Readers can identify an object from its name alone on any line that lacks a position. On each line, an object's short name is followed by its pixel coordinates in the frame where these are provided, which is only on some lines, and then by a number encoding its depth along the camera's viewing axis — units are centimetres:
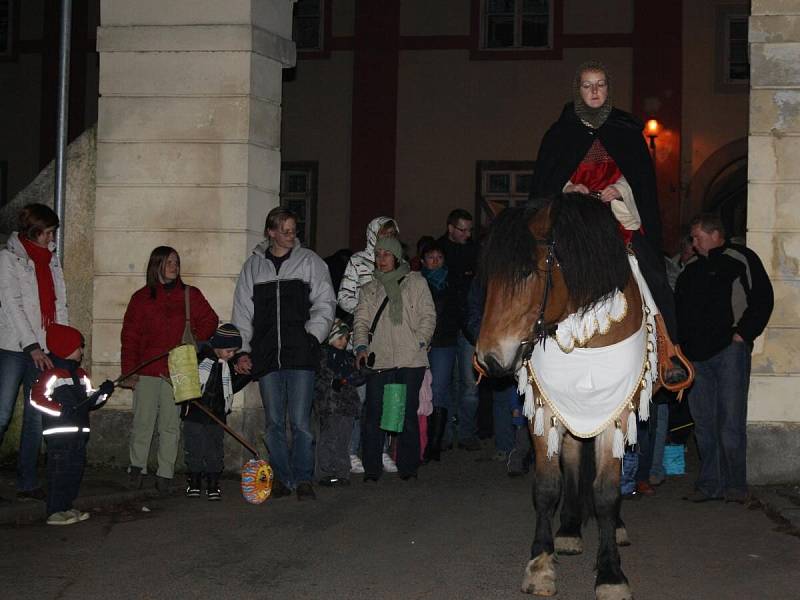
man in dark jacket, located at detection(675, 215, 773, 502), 938
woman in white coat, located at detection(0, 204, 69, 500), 881
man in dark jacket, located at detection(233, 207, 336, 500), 952
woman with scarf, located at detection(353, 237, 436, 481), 1042
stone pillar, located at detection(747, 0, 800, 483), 998
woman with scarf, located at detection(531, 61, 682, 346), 746
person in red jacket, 964
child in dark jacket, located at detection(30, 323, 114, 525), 818
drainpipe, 1028
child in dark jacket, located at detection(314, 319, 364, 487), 1025
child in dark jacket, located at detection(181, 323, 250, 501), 946
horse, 601
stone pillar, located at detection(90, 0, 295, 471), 1047
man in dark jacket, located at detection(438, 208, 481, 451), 1217
